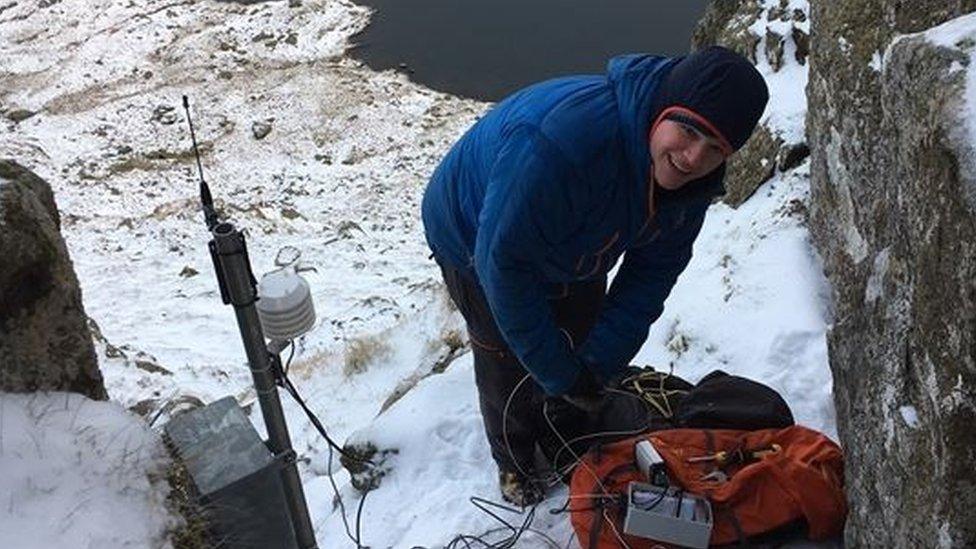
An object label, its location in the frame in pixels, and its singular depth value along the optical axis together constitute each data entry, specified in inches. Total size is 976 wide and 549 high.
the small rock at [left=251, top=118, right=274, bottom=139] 754.2
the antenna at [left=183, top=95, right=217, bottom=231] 119.6
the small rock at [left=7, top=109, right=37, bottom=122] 792.3
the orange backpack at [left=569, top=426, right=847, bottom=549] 146.4
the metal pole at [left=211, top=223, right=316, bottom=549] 119.5
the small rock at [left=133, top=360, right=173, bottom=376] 385.7
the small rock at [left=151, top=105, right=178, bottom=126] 784.3
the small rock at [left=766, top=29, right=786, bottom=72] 371.9
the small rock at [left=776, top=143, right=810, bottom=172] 293.6
